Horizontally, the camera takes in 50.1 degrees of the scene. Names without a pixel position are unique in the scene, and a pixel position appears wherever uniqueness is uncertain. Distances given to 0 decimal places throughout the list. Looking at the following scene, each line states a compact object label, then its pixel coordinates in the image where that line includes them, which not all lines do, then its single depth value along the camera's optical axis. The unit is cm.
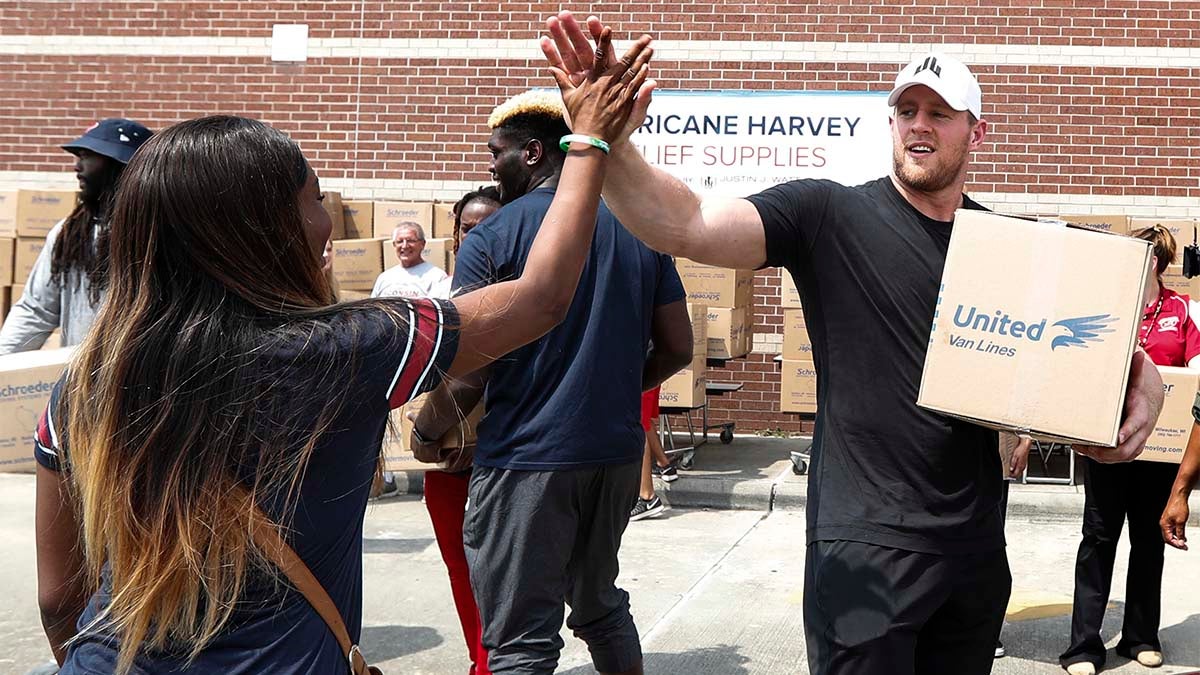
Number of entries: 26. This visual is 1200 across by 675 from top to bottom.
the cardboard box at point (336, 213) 1116
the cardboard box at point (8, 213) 1119
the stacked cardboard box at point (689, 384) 963
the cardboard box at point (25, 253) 1105
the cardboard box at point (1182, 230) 1008
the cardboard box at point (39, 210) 1098
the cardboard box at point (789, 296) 972
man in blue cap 438
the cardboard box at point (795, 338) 974
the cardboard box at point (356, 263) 1048
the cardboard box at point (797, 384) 979
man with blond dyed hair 383
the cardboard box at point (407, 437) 422
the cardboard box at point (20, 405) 352
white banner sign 1167
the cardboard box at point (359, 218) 1146
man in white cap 294
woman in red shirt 551
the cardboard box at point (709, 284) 1019
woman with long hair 188
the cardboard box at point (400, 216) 1117
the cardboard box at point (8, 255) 1105
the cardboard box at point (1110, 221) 1006
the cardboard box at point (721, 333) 1019
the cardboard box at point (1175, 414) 604
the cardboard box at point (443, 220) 1115
